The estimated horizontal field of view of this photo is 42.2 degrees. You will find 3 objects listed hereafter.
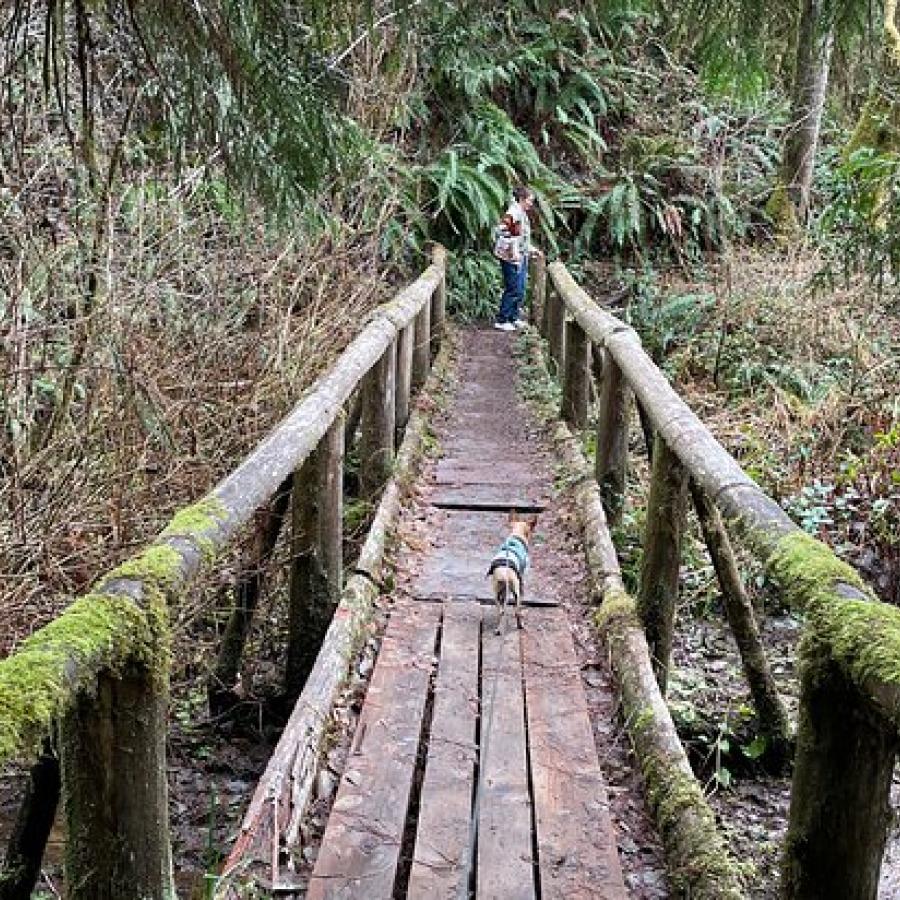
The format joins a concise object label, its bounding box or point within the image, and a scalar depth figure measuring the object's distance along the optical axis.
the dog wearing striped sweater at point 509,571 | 5.00
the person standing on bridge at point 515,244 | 13.16
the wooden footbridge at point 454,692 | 2.28
